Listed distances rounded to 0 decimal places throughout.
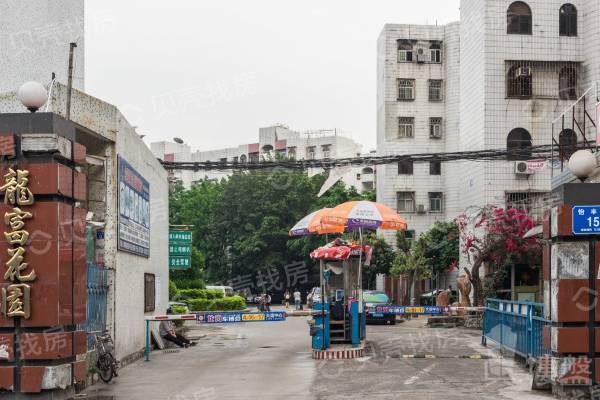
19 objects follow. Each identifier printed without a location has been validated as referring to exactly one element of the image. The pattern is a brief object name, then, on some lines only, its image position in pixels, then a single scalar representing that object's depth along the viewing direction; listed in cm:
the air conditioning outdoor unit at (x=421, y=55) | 4831
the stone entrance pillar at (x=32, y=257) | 1109
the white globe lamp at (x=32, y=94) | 1104
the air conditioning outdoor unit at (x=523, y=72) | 3531
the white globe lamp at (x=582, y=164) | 1271
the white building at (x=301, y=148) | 7988
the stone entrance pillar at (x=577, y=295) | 1270
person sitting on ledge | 2292
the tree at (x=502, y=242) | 3048
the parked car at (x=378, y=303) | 3316
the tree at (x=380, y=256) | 4750
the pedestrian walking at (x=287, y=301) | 5182
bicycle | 1534
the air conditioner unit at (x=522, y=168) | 3496
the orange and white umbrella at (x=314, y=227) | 2028
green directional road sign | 2912
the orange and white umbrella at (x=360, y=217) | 2002
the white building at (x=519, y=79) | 3528
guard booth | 1989
